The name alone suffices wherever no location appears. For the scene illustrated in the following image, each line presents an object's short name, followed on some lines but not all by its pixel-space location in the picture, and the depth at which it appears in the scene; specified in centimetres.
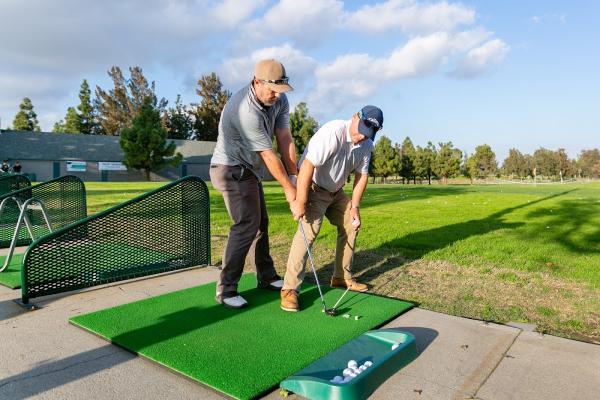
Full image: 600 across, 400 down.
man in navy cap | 408
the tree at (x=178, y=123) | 7994
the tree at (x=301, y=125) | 5338
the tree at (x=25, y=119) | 7806
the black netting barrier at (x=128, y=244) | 432
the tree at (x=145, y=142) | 4634
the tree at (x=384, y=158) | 5919
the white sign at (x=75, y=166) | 5031
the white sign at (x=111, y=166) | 5212
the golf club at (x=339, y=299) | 397
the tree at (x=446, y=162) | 6378
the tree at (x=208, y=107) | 7894
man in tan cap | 380
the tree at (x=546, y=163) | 8950
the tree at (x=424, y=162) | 6291
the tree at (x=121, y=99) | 7831
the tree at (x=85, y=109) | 7988
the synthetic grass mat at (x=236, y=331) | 284
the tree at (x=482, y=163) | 7038
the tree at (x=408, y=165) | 6341
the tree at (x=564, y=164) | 9259
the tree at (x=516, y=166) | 8981
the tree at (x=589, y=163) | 10262
